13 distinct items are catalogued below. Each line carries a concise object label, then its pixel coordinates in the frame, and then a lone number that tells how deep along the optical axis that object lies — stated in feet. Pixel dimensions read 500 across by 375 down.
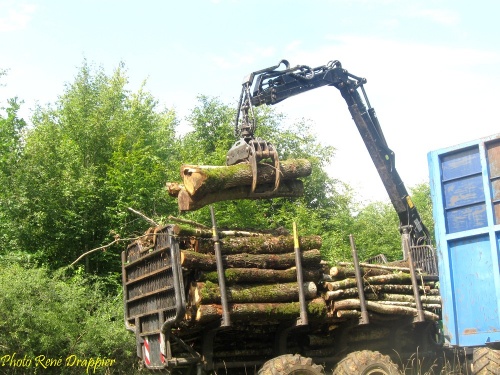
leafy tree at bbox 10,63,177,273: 55.47
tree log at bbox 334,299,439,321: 26.84
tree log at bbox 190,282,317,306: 24.08
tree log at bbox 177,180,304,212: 27.61
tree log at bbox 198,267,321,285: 24.76
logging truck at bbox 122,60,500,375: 24.59
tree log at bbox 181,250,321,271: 24.40
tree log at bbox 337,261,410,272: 29.73
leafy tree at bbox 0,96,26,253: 53.26
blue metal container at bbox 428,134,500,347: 22.85
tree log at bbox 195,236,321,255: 25.34
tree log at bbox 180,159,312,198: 26.76
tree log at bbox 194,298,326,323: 23.91
